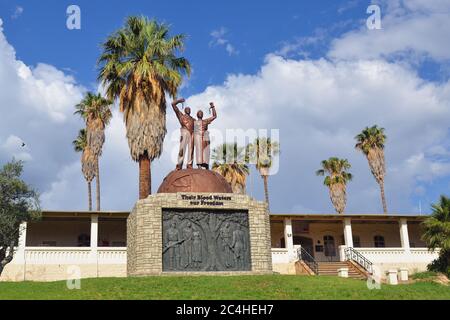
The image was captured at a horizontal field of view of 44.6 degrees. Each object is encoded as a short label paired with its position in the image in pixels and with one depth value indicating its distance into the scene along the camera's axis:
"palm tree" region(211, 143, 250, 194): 42.97
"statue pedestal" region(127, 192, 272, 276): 19.97
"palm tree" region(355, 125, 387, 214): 44.78
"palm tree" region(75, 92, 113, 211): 39.12
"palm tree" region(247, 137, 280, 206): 44.28
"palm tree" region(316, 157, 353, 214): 44.75
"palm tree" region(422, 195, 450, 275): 25.84
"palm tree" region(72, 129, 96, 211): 40.32
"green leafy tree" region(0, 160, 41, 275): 21.14
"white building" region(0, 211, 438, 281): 27.95
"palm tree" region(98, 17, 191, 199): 27.30
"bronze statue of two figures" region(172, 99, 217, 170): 22.73
